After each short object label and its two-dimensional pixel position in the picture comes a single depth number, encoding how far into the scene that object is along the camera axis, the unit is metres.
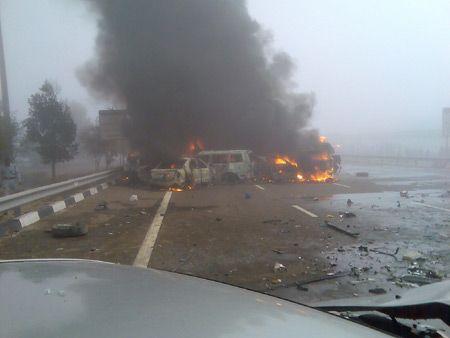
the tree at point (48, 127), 22.81
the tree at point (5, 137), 17.72
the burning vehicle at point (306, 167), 21.44
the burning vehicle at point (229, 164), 20.75
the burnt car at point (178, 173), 17.91
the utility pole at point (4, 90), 14.96
